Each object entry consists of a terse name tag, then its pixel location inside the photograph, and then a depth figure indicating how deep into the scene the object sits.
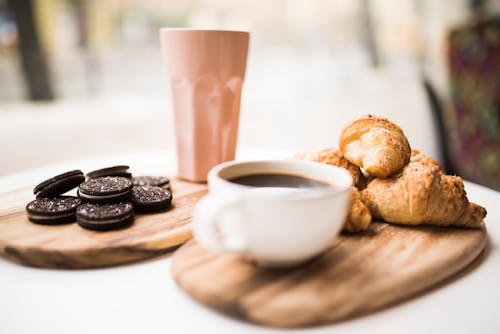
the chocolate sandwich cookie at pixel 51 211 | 0.68
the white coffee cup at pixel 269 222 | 0.46
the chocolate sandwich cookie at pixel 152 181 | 0.87
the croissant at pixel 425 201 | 0.65
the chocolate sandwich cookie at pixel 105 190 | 0.69
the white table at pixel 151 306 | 0.46
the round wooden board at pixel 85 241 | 0.59
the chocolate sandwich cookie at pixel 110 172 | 0.83
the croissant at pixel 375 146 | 0.70
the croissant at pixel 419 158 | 0.76
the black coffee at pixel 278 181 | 0.60
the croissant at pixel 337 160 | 0.77
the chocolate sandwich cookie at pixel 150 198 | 0.74
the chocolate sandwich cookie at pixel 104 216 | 0.65
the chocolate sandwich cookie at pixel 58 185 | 0.74
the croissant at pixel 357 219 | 0.63
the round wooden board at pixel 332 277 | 0.46
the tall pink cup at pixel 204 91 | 0.92
